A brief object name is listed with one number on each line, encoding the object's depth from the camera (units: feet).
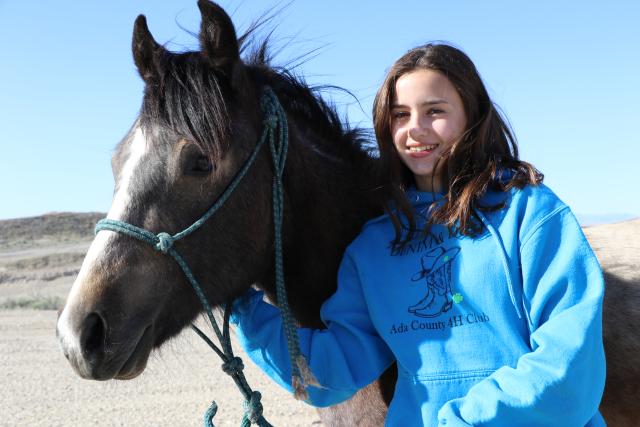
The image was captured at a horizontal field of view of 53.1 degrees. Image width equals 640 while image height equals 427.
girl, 5.21
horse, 5.85
